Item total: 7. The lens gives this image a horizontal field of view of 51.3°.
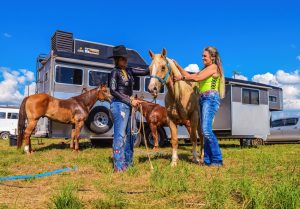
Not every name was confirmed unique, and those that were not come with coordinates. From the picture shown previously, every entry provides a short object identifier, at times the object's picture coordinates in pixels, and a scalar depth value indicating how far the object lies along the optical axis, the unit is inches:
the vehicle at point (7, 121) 961.5
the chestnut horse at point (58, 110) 384.8
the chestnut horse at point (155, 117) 470.9
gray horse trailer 445.4
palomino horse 224.1
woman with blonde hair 233.3
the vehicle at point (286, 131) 689.3
